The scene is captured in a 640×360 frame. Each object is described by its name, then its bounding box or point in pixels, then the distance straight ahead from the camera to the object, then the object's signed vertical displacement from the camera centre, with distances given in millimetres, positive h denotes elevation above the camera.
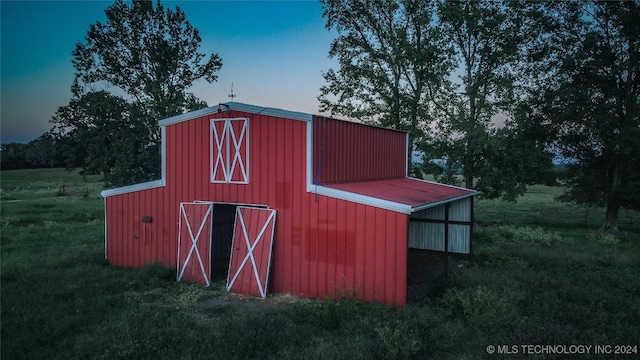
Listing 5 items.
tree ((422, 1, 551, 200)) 21141 +3518
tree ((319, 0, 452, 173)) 24000 +6800
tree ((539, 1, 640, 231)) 20031 +3993
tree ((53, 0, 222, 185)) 23422 +6296
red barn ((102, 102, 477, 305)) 9922 -1153
